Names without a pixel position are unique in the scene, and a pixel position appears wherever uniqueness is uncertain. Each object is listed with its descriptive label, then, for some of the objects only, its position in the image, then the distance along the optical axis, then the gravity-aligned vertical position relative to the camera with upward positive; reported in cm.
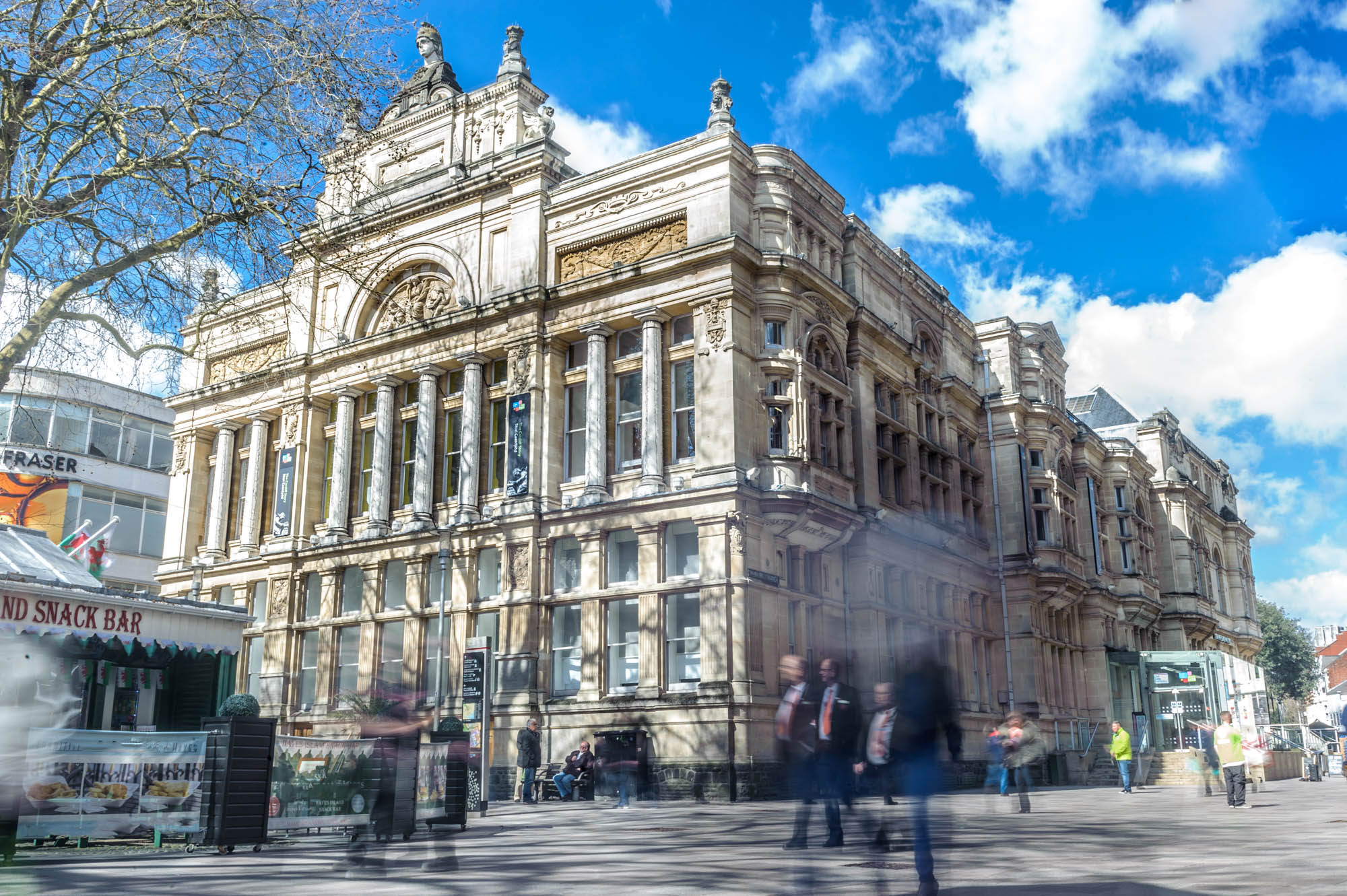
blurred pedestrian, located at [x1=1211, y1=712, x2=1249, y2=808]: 2102 -60
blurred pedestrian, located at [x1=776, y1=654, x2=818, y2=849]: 1075 -5
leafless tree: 1567 +861
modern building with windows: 4519 +1074
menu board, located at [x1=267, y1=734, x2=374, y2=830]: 1534 -74
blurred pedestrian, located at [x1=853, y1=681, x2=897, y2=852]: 980 -15
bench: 2588 -127
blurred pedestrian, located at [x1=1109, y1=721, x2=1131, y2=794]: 2830 -64
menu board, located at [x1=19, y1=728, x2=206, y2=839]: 1316 -63
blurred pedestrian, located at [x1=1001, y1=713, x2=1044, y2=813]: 2086 -38
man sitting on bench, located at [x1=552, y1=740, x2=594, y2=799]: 2572 -93
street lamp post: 2534 +183
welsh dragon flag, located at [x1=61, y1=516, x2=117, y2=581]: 2697 +442
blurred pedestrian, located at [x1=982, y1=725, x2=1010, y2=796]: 2520 -103
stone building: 2709 +767
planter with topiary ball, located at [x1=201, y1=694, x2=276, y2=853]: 1382 -62
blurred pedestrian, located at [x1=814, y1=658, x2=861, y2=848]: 1052 +4
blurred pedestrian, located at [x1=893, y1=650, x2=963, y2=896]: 917 +0
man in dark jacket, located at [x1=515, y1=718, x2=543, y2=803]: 2577 -63
